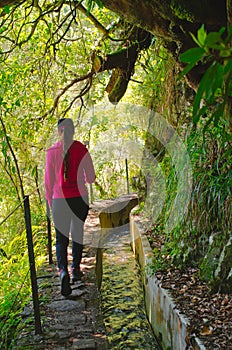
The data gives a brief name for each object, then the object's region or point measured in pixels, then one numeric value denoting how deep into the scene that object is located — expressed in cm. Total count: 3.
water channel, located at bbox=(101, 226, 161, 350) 430
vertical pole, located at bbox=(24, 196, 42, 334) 330
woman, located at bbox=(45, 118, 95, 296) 426
